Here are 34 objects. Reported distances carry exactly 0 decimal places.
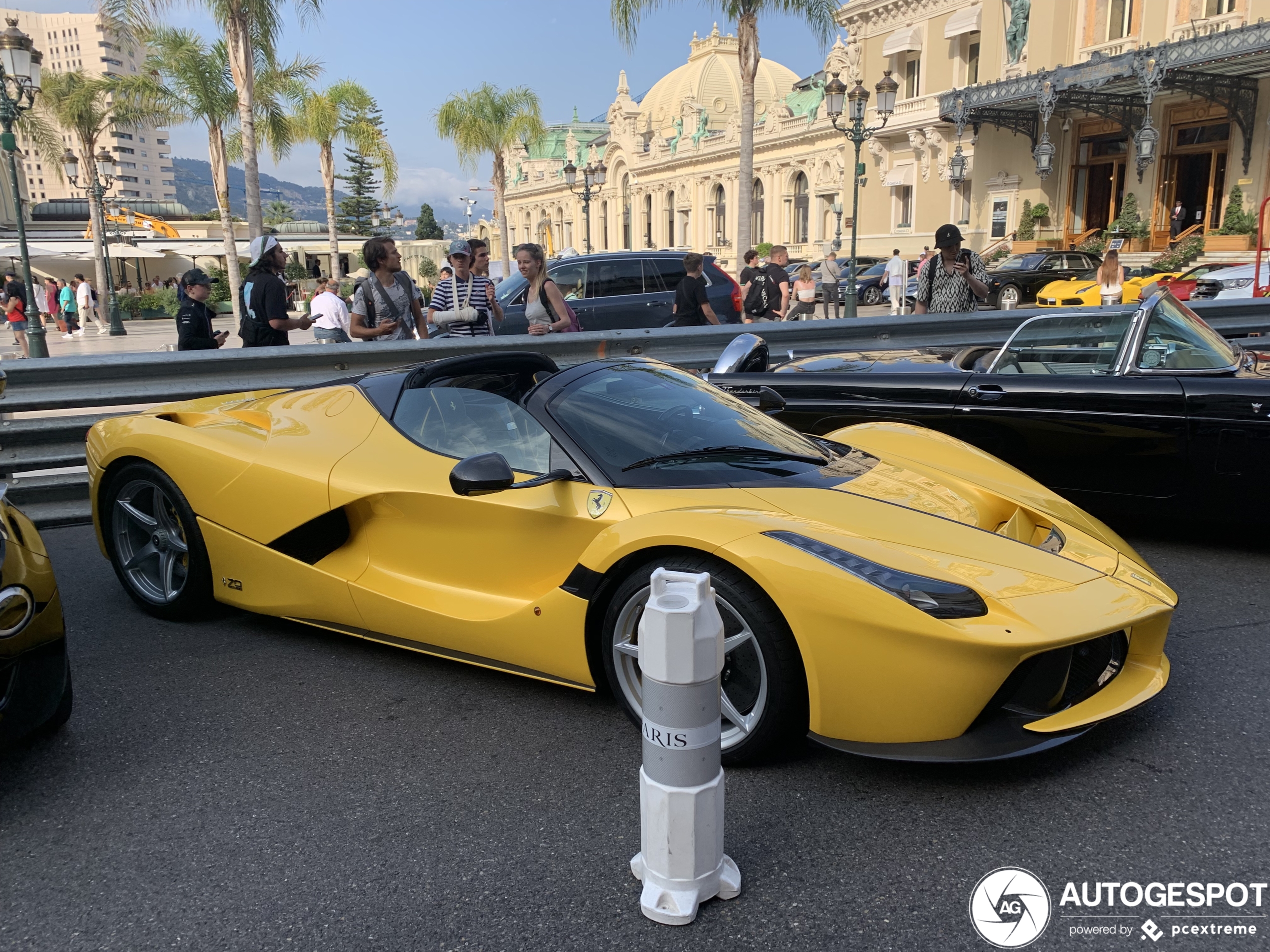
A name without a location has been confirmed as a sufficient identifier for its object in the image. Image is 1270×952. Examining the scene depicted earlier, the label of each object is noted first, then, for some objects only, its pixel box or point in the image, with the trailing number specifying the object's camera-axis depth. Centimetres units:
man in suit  2983
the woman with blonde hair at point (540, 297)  735
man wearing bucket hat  764
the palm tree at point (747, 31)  2125
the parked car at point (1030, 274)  2350
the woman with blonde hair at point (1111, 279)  1029
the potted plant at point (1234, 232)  2618
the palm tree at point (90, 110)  3209
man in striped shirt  740
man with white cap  716
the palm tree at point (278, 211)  9401
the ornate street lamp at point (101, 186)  2686
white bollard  204
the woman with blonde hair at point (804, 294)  1294
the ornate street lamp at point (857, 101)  2027
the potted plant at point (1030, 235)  3450
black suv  1157
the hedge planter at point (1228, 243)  2608
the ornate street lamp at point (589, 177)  2962
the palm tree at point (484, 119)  4700
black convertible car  458
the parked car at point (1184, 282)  1761
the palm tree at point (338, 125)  4134
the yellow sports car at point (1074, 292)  1811
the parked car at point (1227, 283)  1725
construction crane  4744
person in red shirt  2128
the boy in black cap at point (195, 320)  738
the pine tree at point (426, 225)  10425
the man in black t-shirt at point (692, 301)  937
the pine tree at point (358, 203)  8944
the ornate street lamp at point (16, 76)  1555
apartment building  17362
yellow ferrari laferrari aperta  253
